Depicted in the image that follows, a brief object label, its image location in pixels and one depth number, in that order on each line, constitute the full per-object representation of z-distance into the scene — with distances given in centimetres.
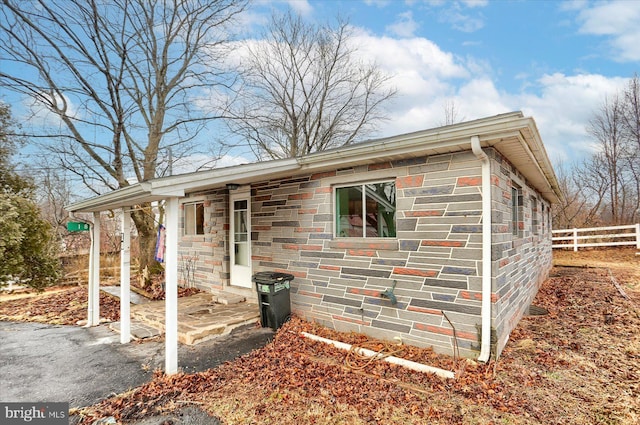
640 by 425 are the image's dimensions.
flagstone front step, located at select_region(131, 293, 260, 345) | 494
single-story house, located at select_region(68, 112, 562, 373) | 381
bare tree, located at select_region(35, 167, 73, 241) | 1251
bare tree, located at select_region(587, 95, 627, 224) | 1830
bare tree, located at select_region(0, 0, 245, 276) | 962
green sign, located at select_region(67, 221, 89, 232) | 559
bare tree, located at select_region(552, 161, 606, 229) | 1903
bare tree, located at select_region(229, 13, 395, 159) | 1753
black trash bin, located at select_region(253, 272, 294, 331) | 523
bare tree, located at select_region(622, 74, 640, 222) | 1762
